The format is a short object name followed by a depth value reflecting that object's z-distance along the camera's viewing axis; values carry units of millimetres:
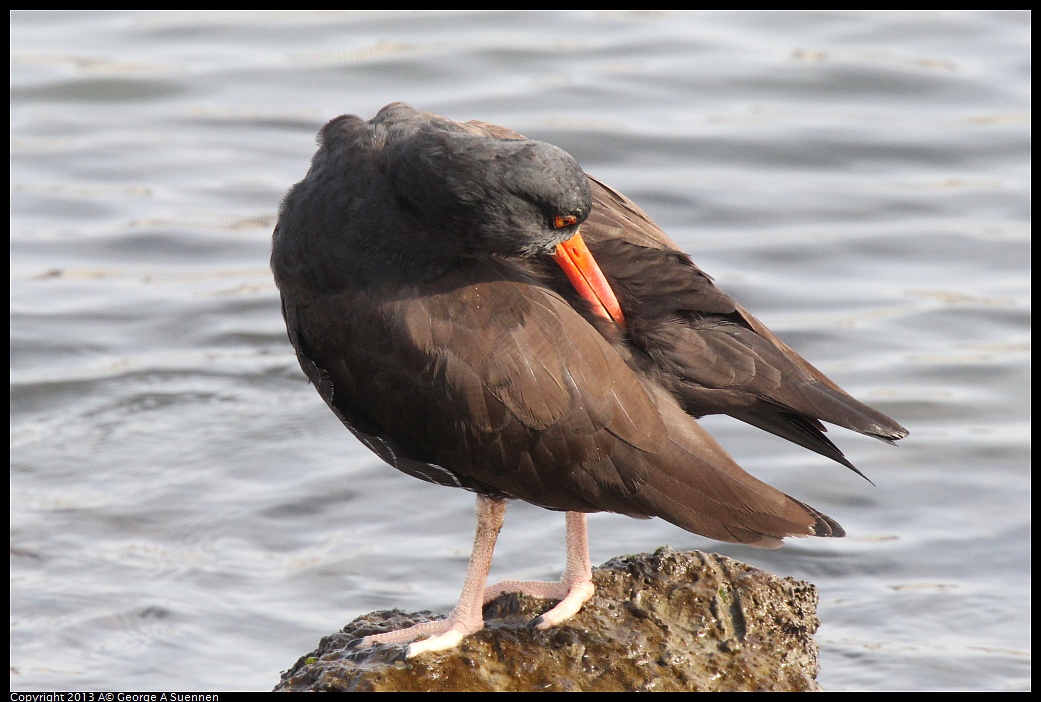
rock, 11398
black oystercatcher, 11570
